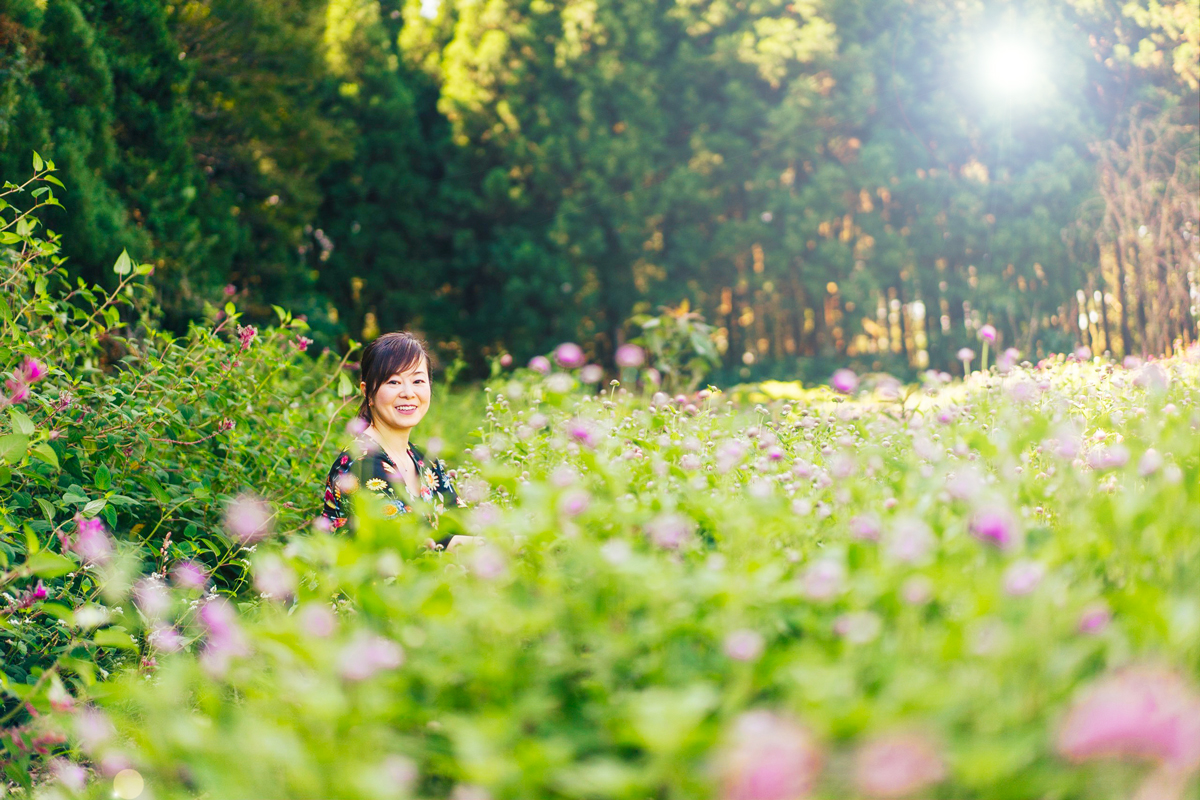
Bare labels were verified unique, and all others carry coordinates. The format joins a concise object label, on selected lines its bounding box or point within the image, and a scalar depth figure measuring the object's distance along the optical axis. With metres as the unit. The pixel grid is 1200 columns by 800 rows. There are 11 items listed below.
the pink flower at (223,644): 1.21
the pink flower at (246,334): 3.04
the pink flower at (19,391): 1.92
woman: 2.70
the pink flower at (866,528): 1.29
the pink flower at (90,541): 1.67
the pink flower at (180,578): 2.57
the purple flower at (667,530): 1.23
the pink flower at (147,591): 2.20
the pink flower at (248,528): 2.59
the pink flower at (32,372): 2.02
